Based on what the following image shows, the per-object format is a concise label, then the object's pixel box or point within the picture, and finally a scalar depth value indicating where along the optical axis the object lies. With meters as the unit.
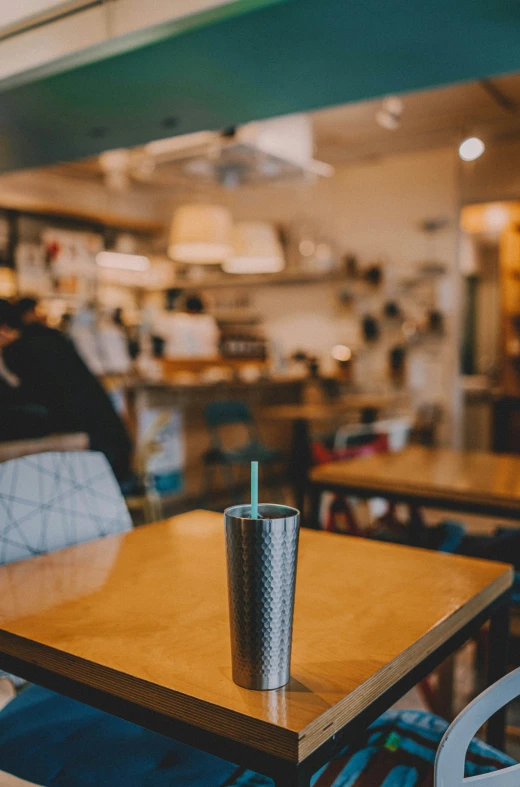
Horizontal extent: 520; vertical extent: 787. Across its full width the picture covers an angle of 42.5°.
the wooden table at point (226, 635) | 0.76
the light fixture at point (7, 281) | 7.72
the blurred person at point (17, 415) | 2.79
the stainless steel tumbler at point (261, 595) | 0.77
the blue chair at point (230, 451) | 5.43
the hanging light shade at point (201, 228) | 5.91
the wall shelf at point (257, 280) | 7.76
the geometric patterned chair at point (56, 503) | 1.53
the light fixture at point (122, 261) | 9.05
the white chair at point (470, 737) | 0.84
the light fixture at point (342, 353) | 7.48
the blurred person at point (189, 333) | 7.27
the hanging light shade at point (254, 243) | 6.52
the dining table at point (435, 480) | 2.12
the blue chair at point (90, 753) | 1.09
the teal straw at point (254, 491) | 0.81
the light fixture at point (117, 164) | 6.20
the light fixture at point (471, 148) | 4.52
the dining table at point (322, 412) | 5.27
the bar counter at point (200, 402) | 5.34
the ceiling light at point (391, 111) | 5.44
